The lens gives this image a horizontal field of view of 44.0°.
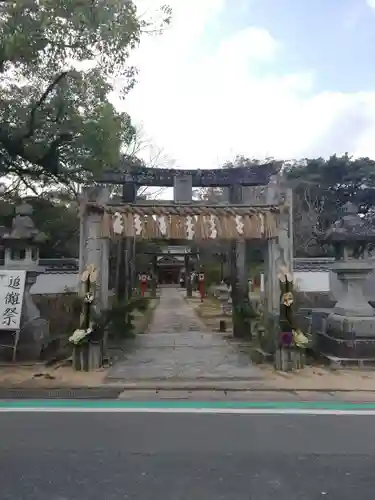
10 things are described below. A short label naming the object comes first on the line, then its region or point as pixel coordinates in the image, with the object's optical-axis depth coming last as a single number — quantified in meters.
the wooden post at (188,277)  36.66
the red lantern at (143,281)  36.12
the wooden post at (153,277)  36.15
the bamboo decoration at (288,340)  9.74
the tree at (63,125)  10.40
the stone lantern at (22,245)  11.27
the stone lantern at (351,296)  10.28
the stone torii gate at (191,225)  10.34
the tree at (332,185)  32.41
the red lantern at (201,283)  33.00
